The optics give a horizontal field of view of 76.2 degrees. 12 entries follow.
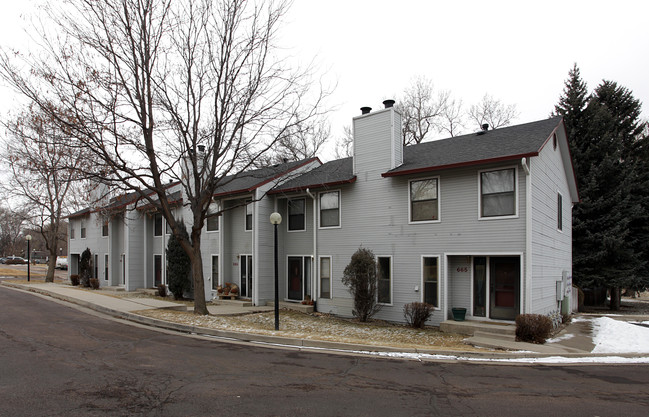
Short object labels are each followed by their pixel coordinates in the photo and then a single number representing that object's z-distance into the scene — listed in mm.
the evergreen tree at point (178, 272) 20875
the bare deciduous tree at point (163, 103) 12930
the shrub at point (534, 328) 10602
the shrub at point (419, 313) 13484
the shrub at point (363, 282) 14688
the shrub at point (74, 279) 29156
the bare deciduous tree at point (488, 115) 35844
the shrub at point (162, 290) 22281
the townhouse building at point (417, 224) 12789
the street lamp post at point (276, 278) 11664
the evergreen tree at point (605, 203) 21641
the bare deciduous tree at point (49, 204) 27875
